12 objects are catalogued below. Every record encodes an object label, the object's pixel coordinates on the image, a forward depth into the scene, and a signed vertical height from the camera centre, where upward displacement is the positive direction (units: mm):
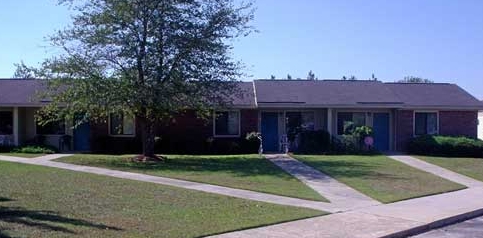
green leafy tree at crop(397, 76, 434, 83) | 92669 +5857
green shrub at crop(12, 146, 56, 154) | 29812 -1494
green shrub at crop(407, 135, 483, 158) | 30344 -1336
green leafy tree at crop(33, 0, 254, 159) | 24281 +2249
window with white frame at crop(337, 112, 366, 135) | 33625 -19
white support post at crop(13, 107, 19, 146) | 31969 -401
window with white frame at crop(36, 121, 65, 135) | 32906 -564
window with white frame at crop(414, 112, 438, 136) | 33906 -225
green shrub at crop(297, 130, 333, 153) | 31016 -1146
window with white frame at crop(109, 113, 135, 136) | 32406 -449
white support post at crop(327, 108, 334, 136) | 32875 -124
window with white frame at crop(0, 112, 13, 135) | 33156 -260
